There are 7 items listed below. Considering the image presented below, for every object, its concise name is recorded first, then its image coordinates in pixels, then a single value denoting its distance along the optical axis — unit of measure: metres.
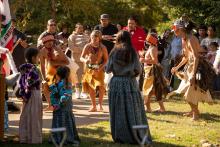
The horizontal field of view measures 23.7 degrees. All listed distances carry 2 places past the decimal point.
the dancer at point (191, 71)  10.41
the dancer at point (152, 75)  11.54
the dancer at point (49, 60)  10.68
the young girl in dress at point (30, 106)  8.04
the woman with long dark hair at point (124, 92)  8.12
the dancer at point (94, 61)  11.33
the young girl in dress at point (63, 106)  7.93
